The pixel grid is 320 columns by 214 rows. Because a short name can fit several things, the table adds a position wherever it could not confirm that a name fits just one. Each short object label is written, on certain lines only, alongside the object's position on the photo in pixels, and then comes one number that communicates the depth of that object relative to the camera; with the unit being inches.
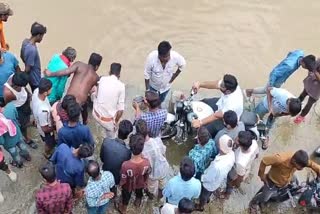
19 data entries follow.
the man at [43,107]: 272.2
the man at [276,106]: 295.2
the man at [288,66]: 316.9
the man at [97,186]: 244.1
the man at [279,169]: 260.1
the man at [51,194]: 239.1
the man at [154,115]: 275.3
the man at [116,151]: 261.4
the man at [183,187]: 249.8
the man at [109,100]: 287.6
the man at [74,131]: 262.1
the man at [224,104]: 289.7
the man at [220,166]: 266.5
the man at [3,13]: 302.2
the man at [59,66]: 298.4
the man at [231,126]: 274.7
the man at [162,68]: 304.0
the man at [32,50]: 294.4
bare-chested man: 296.8
